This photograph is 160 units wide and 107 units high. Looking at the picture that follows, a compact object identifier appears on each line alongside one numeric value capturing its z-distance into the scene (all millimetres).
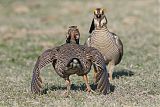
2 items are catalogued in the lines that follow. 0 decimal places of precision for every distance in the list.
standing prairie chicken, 21641
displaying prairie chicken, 17625
